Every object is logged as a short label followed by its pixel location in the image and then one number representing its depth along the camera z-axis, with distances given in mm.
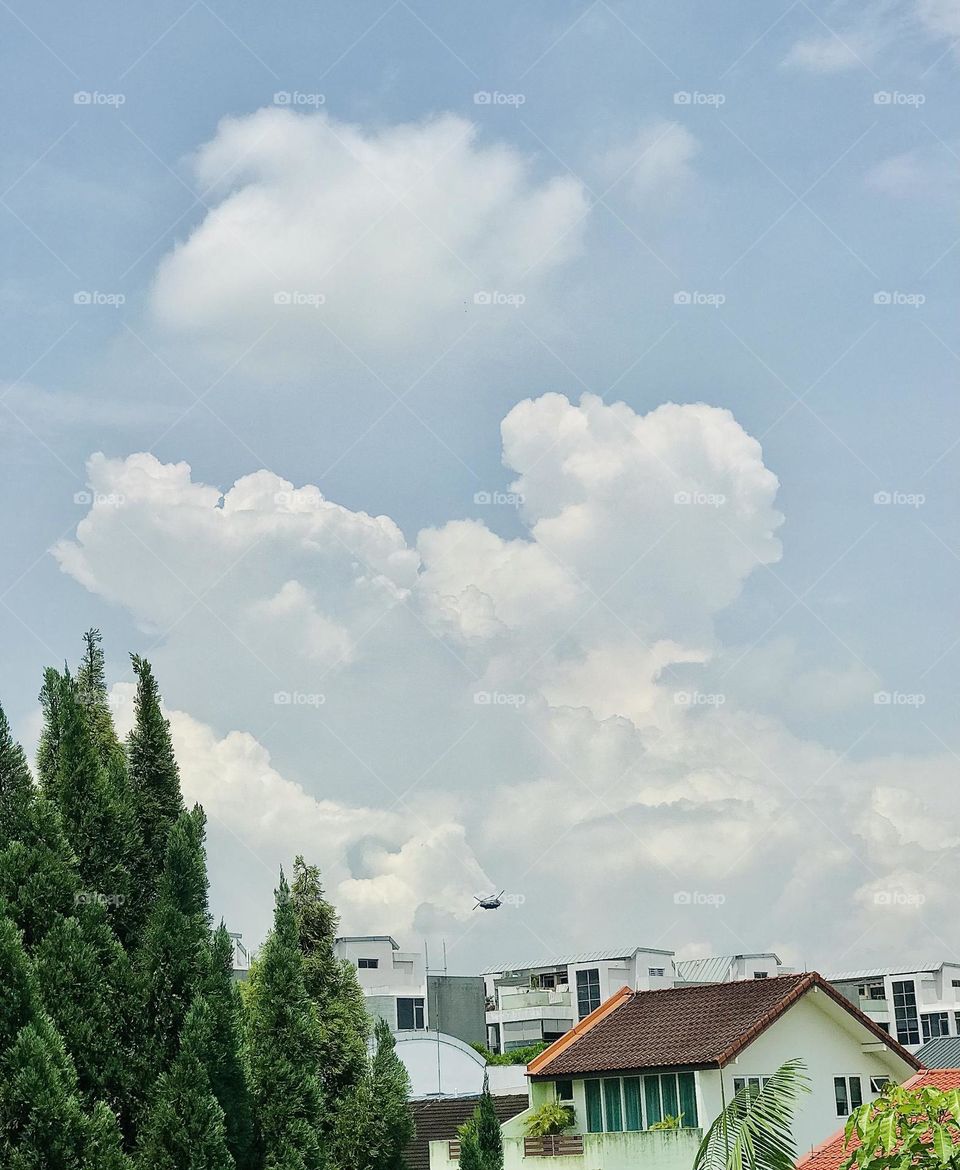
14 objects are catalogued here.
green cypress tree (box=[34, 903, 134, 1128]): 16750
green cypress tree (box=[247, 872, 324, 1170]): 19234
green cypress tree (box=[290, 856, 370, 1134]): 23688
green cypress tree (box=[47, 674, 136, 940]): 18188
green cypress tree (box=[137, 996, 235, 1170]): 16641
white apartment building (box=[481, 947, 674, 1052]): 86625
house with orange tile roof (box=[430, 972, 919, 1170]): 34719
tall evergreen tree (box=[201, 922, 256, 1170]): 17812
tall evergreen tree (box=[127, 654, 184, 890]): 19094
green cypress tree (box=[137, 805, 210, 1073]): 17469
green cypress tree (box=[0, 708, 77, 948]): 16969
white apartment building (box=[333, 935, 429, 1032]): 79062
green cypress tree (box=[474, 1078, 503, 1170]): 29859
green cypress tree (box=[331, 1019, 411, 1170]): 22094
